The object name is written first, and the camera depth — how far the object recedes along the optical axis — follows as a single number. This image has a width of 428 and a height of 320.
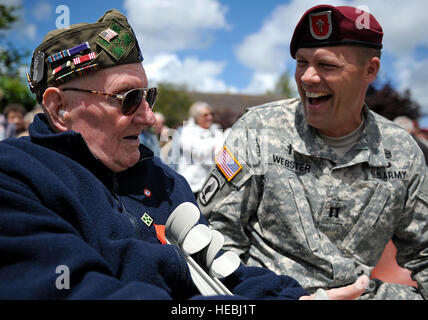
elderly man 1.14
